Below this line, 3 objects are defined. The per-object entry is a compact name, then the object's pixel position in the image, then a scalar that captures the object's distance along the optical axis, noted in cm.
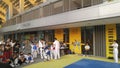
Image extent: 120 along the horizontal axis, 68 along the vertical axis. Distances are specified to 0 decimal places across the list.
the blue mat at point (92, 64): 452
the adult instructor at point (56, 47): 581
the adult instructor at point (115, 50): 493
